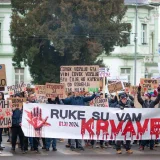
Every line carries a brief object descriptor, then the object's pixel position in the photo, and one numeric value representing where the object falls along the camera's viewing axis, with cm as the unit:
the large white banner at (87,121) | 2088
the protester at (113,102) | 2233
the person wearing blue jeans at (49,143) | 2122
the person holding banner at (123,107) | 2072
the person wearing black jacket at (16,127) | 2077
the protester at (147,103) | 2145
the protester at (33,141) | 2108
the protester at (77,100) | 2122
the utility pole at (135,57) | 5521
